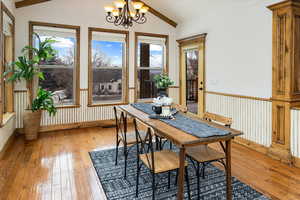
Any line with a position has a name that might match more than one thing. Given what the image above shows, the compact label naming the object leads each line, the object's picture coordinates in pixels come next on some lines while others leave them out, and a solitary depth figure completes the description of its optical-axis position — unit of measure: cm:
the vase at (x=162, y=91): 604
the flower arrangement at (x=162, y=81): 584
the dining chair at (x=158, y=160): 201
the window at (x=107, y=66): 524
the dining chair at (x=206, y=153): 226
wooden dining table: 186
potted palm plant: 405
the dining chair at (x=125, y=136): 281
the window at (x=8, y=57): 404
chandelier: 320
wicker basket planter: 417
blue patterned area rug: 230
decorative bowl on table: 268
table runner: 201
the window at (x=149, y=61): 579
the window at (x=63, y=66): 482
